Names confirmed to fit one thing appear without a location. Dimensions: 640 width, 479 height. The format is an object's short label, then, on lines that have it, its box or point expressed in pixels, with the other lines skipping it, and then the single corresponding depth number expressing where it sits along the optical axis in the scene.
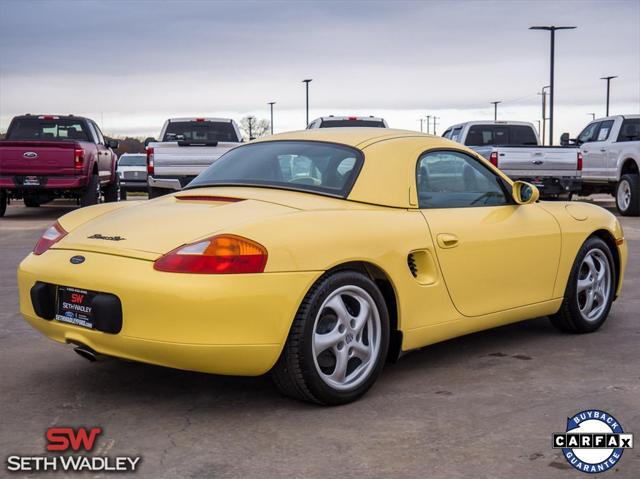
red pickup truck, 17.31
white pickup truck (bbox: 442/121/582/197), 16.36
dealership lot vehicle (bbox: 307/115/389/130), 19.34
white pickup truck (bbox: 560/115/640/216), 17.66
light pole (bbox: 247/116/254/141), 101.09
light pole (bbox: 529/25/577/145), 37.12
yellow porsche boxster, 4.09
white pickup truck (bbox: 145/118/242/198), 16.47
